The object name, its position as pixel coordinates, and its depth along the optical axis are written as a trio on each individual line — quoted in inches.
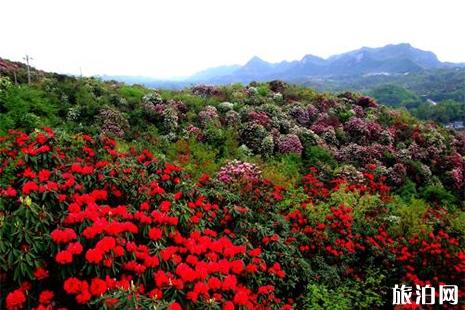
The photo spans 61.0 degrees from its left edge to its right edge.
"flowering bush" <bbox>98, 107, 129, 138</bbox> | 523.8
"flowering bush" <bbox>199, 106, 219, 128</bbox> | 590.9
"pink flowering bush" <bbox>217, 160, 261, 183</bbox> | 381.7
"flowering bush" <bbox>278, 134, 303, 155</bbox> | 572.1
